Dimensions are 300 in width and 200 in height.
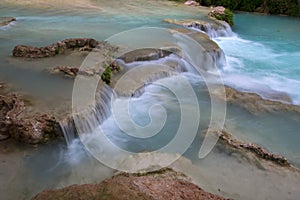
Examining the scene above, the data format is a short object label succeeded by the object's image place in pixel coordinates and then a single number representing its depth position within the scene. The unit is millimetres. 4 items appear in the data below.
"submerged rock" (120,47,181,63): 8953
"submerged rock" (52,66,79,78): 7488
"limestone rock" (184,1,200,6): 20078
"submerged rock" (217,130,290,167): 5219
